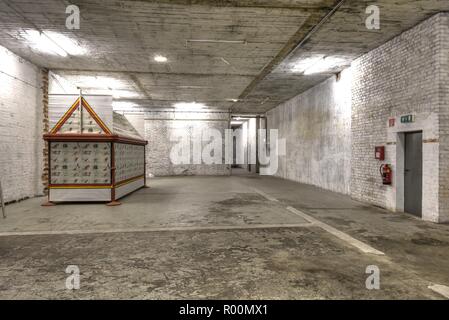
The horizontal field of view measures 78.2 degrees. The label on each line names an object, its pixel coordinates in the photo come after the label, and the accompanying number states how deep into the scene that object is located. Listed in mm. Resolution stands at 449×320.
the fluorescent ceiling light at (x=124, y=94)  12672
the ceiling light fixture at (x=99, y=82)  10578
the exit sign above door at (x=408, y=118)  6155
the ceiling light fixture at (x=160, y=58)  8148
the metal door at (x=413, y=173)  6203
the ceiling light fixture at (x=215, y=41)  6898
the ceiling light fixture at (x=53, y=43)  6645
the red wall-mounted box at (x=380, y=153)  7156
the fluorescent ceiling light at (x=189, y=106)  15663
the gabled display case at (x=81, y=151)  7566
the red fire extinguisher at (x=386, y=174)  6879
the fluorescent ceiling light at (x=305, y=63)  8195
